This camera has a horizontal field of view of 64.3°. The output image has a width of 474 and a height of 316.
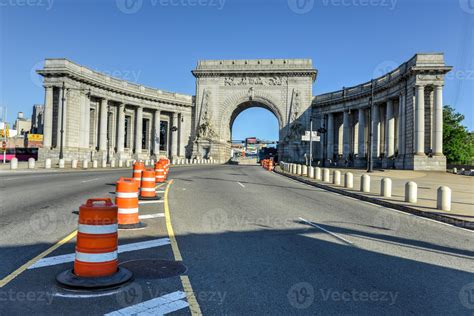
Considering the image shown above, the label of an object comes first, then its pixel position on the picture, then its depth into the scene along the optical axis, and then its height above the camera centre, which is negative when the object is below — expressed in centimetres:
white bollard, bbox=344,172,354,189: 2159 -99
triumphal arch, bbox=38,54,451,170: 4097 +809
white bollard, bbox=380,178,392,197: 1714 -107
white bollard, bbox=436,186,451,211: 1302 -115
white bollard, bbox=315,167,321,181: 2916 -80
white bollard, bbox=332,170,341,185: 2392 -91
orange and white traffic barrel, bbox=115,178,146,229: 909 -107
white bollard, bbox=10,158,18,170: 3205 -59
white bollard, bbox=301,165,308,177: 3373 -69
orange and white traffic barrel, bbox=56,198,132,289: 525 -125
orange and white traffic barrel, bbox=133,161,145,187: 1765 -57
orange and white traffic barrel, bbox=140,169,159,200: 1402 -99
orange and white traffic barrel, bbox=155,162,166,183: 2180 -81
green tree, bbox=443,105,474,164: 7106 +529
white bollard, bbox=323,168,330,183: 2686 -84
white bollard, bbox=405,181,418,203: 1507 -109
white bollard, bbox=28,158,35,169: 3400 -50
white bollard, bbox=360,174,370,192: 1917 -101
